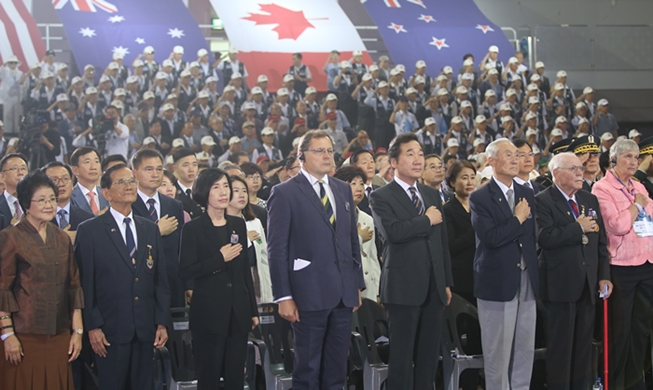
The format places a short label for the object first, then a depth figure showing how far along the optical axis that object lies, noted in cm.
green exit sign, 1831
